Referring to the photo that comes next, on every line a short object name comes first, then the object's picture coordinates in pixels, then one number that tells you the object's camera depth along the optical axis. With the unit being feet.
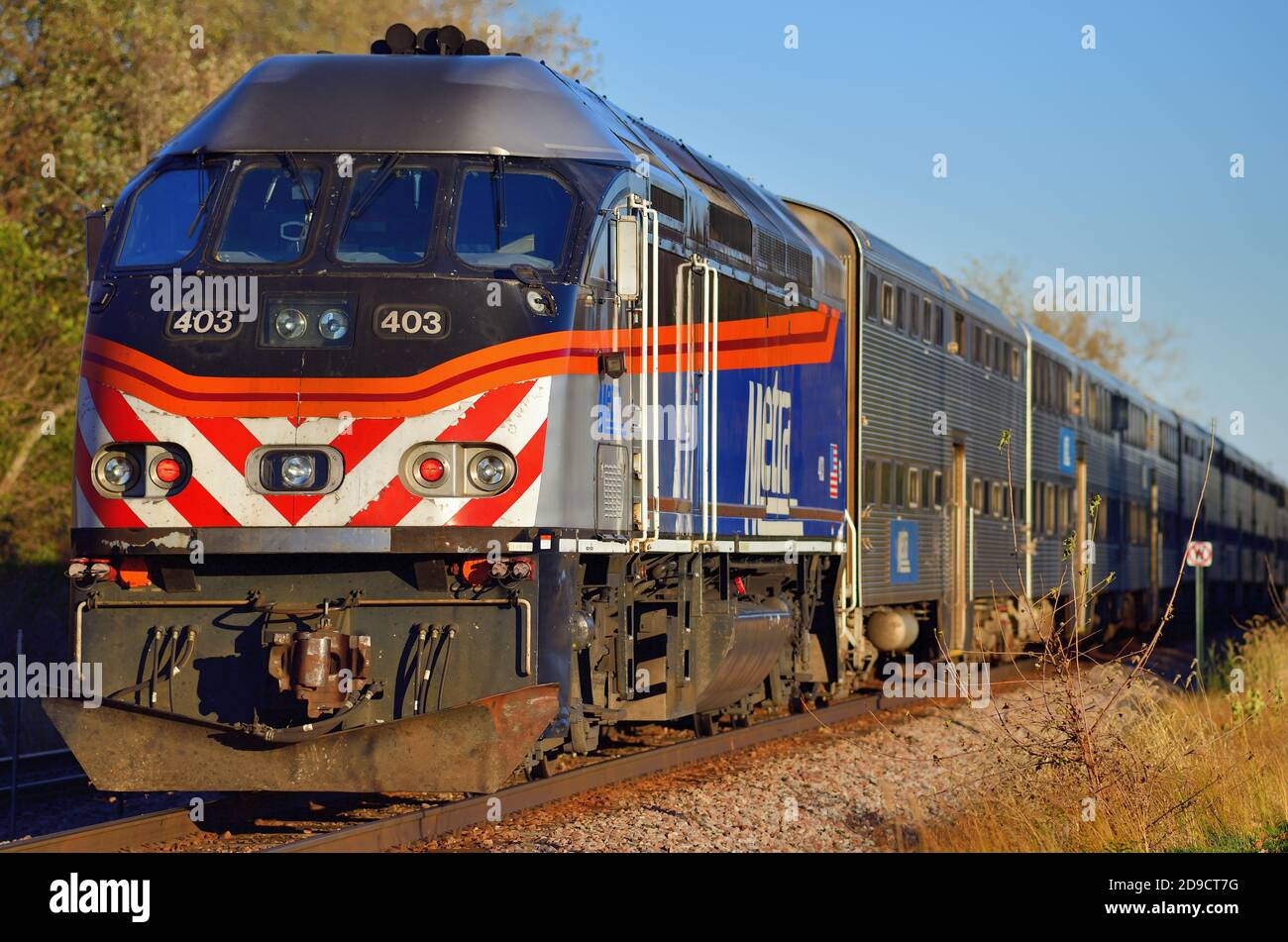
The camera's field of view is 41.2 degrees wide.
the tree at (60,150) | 79.30
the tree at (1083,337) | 233.55
